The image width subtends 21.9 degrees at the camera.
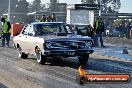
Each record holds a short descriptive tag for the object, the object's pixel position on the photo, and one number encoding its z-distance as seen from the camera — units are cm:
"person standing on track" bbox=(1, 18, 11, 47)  2142
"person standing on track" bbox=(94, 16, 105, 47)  2197
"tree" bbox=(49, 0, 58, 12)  11268
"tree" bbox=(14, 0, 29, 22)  11194
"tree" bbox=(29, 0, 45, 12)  12706
